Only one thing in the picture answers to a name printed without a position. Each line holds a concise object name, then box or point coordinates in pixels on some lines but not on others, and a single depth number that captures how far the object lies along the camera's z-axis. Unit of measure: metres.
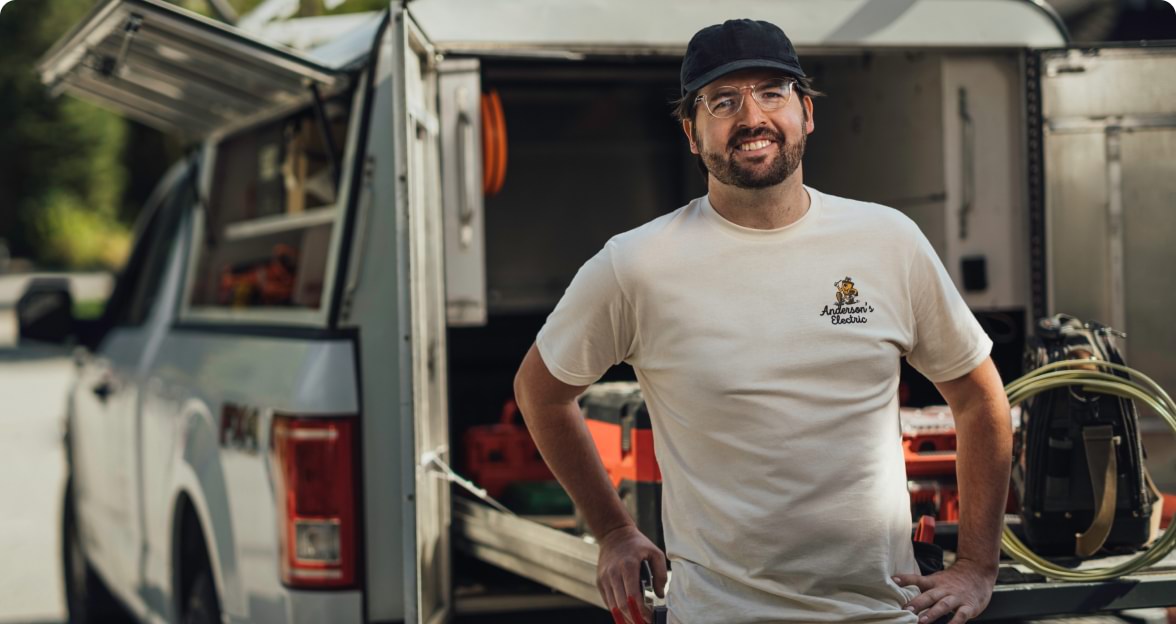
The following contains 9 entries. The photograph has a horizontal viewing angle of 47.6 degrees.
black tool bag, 3.19
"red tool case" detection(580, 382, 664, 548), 3.43
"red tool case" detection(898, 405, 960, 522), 3.51
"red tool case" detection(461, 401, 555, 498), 4.34
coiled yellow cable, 3.04
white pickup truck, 3.41
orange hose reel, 4.11
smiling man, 2.27
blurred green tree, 45.25
